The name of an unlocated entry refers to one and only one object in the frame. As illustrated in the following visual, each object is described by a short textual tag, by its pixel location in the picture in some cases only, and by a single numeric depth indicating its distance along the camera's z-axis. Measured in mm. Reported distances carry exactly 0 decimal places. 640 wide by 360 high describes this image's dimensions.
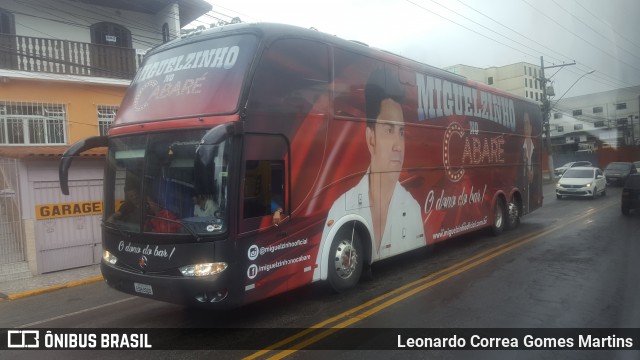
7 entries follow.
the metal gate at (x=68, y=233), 9781
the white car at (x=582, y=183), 20172
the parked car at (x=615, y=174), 22703
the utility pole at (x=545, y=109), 26114
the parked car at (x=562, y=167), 33438
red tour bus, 4840
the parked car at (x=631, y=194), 14031
